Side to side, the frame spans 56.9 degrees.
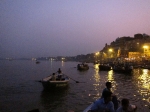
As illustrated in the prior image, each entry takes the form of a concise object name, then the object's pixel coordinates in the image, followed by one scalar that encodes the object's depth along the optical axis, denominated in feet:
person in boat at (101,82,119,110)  22.46
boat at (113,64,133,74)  132.45
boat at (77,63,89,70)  172.88
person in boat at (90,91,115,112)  15.95
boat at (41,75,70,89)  54.69
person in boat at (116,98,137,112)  16.66
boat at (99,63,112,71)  166.70
